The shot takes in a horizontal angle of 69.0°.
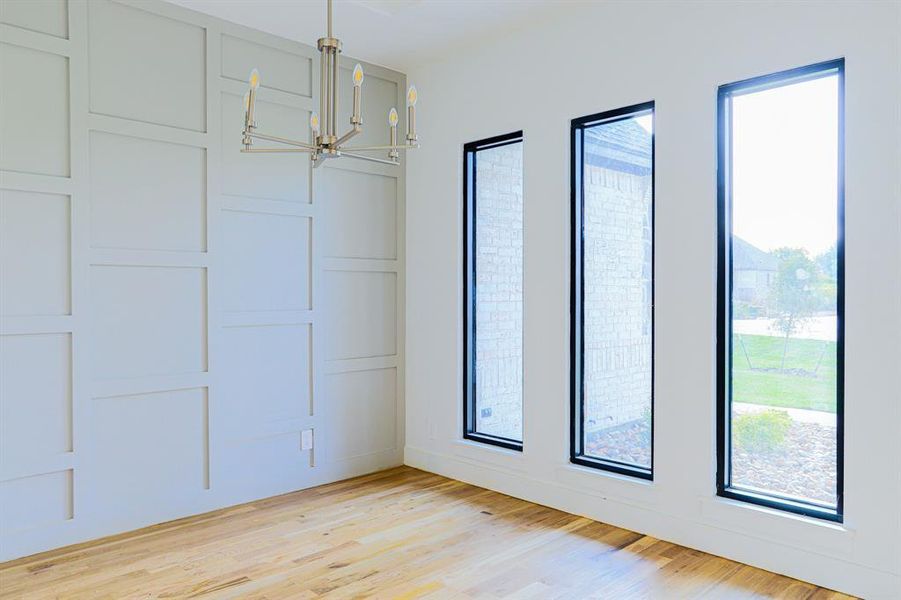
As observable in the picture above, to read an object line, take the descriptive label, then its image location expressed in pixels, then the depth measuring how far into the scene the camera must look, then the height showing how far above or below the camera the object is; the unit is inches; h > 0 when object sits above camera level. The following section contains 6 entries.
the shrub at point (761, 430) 117.3 -25.1
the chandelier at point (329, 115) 92.0 +25.9
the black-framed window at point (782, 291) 111.6 +0.4
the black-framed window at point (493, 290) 163.2 +0.8
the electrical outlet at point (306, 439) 164.7 -36.8
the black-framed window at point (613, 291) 137.7 +0.4
